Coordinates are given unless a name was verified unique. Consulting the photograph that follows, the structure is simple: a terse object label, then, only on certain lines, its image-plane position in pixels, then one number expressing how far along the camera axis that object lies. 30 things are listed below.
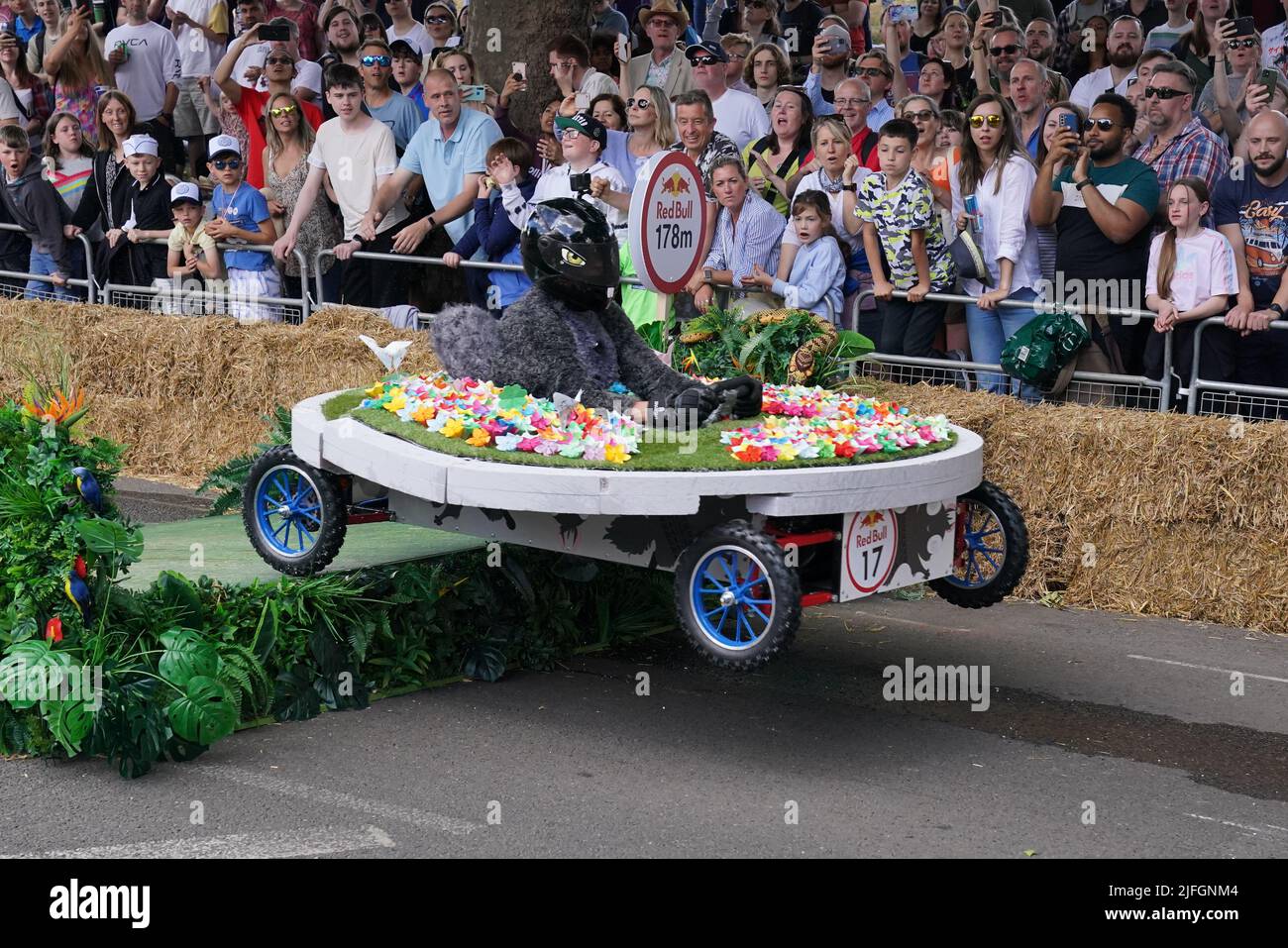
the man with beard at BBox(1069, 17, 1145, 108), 12.21
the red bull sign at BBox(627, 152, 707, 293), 7.70
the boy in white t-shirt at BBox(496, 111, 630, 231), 11.38
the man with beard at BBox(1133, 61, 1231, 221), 10.30
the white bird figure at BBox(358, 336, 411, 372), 8.20
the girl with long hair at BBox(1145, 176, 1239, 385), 9.62
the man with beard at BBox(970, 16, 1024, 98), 12.27
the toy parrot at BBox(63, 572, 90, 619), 6.73
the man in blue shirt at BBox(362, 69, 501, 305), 12.65
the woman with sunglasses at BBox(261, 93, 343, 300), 13.33
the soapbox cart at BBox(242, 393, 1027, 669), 6.39
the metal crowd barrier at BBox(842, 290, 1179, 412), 9.78
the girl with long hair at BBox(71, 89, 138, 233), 14.37
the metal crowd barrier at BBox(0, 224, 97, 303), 14.33
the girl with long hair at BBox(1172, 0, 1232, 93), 11.59
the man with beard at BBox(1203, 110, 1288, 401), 9.66
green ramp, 7.90
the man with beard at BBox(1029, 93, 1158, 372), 10.18
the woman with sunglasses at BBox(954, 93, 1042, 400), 10.41
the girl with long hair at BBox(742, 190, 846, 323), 10.71
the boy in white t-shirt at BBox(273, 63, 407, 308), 12.91
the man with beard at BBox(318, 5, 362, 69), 15.28
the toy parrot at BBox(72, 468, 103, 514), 6.85
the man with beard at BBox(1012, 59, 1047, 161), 11.38
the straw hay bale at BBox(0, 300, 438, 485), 12.12
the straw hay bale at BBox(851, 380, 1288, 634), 8.91
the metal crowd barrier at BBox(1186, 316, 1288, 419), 9.41
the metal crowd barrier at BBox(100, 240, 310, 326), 13.33
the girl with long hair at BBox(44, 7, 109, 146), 15.96
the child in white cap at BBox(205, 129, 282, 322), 13.41
